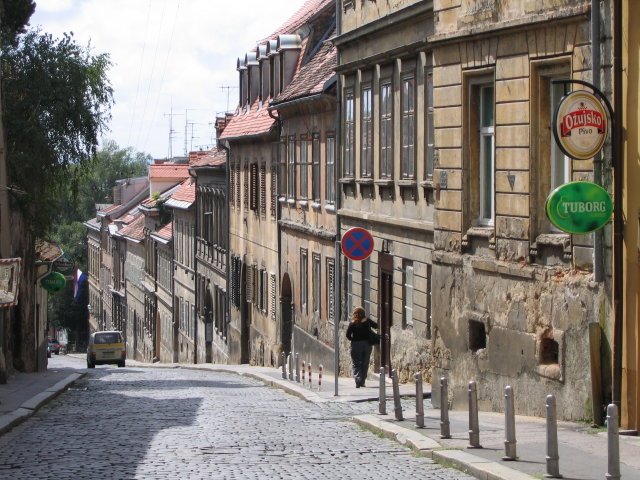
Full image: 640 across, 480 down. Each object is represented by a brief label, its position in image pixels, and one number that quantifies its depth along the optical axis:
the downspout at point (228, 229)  52.84
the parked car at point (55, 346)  111.31
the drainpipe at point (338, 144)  31.54
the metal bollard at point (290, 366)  30.28
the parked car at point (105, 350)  58.72
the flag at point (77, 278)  64.28
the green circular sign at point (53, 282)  41.12
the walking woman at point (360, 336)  25.42
